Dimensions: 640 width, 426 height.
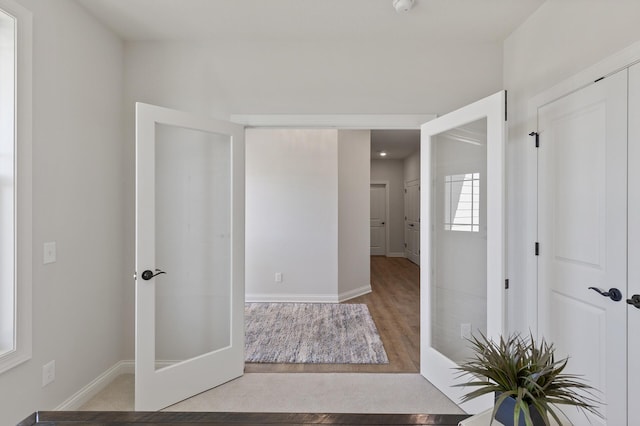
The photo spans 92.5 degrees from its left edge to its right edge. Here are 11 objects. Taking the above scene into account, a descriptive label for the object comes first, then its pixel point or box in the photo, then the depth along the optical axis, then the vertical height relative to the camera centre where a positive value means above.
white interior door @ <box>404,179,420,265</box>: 7.47 -0.21
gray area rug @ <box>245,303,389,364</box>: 2.83 -1.34
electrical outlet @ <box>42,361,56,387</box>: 1.87 -1.01
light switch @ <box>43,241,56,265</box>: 1.88 -0.26
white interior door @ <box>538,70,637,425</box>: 1.58 -0.12
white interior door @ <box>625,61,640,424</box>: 1.50 -0.15
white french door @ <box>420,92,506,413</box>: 1.93 -0.18
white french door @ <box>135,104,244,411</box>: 2.06 -0.32
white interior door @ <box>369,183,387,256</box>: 8.63 -0.20
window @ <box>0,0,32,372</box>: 1.69 +0.17
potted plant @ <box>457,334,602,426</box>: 0.71 -0.43
